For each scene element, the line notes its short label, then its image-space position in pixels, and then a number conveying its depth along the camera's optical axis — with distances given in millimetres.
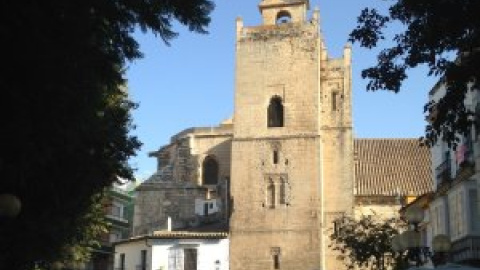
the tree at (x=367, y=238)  26984
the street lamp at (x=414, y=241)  14781
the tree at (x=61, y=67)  8836
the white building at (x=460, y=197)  23953
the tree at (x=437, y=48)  10945
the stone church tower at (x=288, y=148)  45125
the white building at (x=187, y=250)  45531
